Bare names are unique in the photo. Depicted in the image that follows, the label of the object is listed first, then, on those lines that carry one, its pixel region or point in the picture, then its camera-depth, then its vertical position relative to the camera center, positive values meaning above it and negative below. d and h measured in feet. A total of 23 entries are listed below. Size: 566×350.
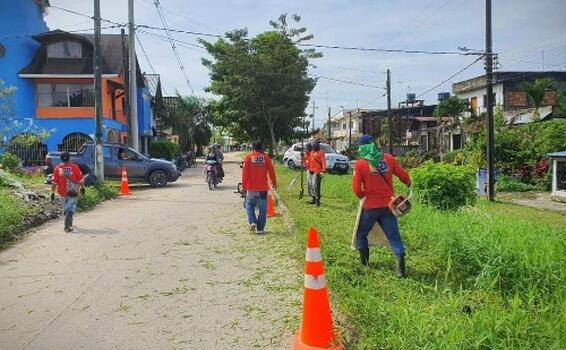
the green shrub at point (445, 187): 34.53 -2.15
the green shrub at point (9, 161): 73.87 -0.11
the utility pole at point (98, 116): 59.41 +4.79
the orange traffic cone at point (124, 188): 60.44 -3.34
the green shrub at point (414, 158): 110.51 -0.74
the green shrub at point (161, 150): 129.29 +1.99
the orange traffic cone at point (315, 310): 13.60 -3.96
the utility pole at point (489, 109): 59.98 +4.91
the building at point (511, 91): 125.49 +15.17
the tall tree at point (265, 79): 138.10 +20.45
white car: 94.22 -0.96
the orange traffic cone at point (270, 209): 40.86 -4.06
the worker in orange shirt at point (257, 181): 32.53 -1.47
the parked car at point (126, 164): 66.23 -0.66
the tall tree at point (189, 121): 188.14 +13.93
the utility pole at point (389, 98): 127.13 +13.95
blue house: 109.31 +17.20
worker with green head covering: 20.95 -1.22
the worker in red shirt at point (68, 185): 34.32 -1.69
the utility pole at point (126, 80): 81.05 +12.37
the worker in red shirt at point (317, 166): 44.06 -0.84
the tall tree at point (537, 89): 110.32 +13.17
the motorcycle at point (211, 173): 64.95 -1.89
